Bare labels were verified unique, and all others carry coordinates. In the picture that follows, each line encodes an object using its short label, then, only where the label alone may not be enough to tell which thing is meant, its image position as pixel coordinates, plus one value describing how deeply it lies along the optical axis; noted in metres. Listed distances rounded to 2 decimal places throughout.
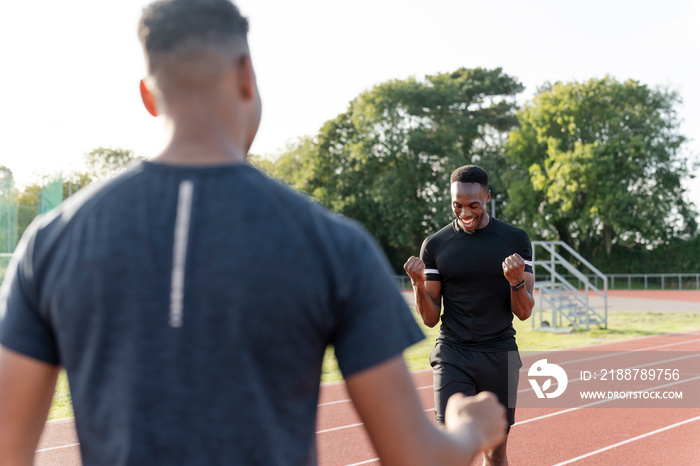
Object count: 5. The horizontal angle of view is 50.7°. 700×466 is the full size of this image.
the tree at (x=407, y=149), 42.00
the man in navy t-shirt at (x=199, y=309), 1.09
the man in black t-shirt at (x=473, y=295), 4.50
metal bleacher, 16.97
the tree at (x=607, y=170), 37.16
